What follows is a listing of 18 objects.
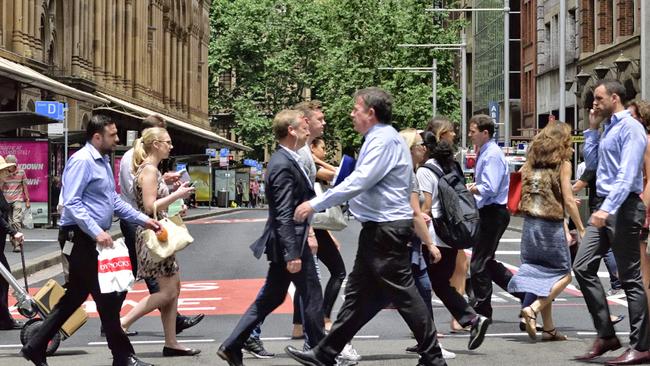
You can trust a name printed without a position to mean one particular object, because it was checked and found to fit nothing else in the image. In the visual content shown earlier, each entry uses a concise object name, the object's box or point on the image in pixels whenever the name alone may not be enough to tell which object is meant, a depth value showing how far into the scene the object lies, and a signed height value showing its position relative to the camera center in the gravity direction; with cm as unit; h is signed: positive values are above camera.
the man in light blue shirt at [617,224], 997 -16
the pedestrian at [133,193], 1148 +7
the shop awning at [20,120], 2914 +170
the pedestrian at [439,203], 1123 -2
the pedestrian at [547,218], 1168 -14
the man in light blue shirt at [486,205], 1241 -3
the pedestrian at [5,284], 1341 -76
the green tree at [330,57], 7738 +867
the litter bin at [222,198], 7850 +17
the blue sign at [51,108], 3469 +222
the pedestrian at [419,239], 1023 -27
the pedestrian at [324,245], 1086 -35
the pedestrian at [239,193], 8475 +48
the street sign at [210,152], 7135 +241
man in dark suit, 954 -36
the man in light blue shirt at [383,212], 892 -7
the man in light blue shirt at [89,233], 973 -21
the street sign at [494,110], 4865 +303
